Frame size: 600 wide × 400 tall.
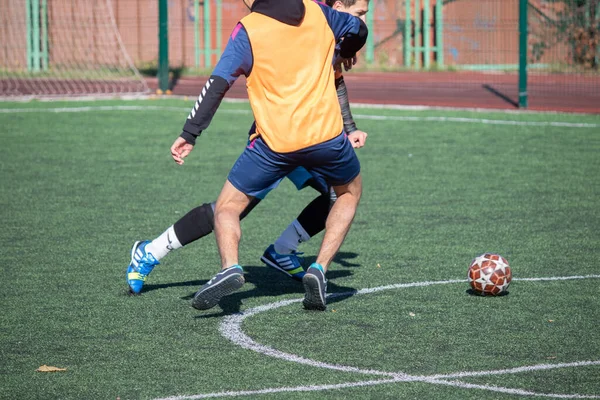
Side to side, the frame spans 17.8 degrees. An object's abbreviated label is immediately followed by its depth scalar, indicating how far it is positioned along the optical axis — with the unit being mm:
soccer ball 11991
